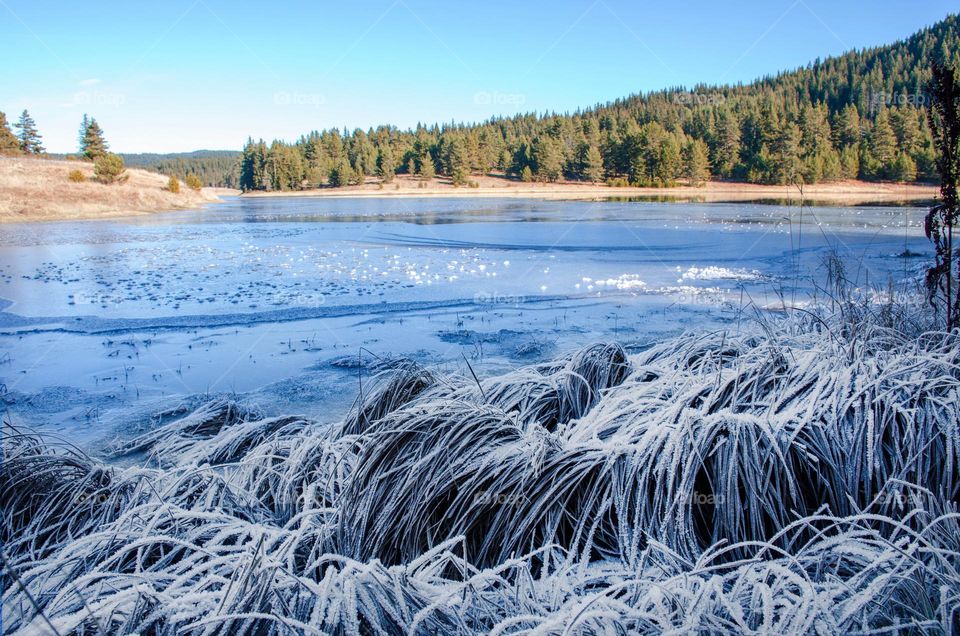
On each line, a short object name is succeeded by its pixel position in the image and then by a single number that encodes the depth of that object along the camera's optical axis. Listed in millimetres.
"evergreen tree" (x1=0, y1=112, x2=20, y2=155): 44625
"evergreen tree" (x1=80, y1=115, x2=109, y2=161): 46750
